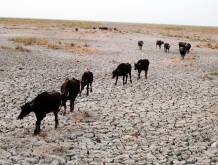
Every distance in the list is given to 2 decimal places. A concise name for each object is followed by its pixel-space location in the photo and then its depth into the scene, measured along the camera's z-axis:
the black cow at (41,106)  12.57
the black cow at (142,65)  25.52
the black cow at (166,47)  46.88
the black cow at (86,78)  19.73
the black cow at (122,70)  23.08
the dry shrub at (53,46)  45.42
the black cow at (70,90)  15.75
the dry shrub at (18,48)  38.98
